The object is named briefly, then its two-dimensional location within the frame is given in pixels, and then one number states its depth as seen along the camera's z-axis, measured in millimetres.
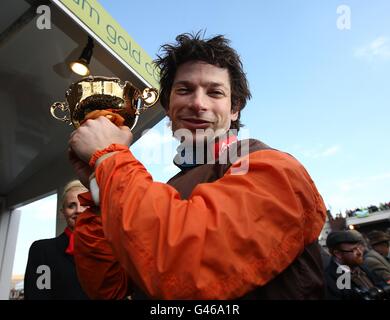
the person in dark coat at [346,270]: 2244
